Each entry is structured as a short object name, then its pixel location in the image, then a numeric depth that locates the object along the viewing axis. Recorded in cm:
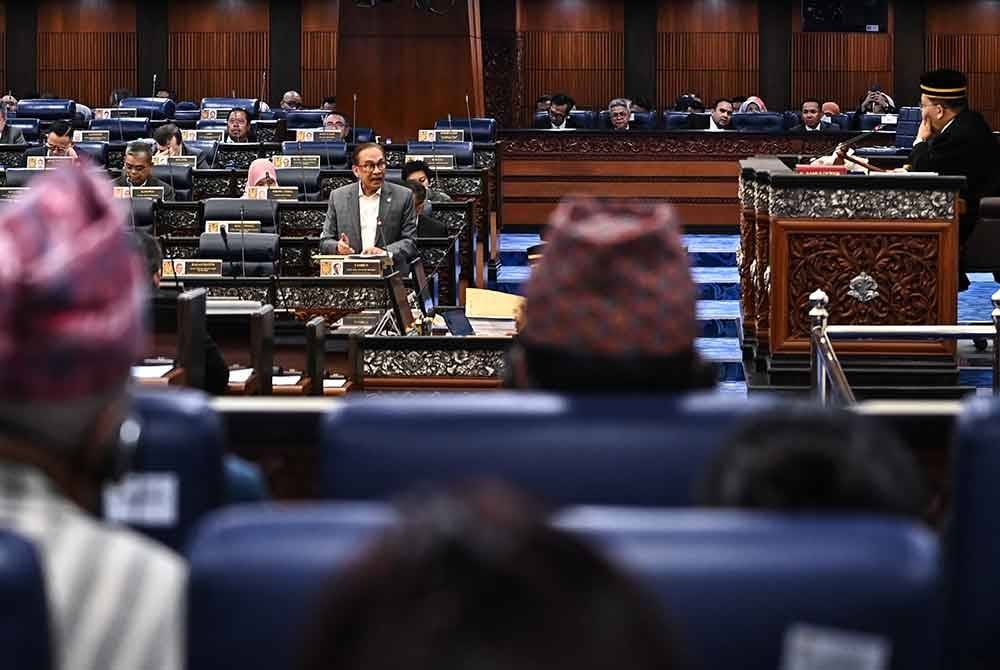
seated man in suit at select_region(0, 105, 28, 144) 1630
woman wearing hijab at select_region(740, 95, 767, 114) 1933
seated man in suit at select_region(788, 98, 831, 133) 1786
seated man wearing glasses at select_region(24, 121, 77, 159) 1360
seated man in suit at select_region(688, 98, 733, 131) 1720
